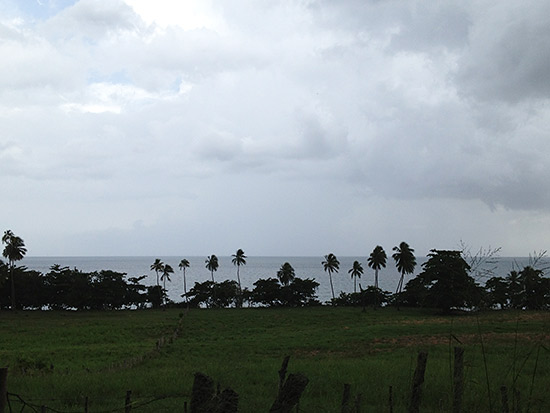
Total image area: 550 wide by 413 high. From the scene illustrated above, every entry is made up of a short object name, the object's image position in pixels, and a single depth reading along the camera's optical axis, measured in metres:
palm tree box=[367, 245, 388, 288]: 92.38
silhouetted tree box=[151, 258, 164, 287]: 105.82
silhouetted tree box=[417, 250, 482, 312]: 66.25
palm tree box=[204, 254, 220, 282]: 115.67
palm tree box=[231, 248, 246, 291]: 117.19
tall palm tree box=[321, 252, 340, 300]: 102.66
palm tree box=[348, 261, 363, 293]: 100.75
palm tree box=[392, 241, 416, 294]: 84.88
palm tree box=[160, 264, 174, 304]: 106.96
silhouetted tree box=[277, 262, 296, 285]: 101.69
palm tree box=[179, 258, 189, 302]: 115.04
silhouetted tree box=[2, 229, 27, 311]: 84.25
